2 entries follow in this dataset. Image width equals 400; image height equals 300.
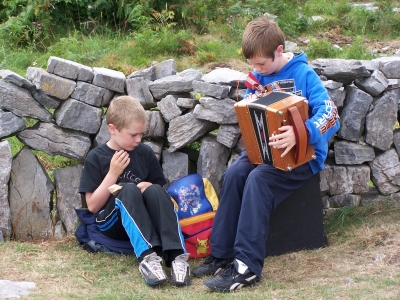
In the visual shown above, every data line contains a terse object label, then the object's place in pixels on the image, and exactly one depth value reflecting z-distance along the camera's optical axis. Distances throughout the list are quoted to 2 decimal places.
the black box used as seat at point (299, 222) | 4.41
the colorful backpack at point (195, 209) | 4.49
